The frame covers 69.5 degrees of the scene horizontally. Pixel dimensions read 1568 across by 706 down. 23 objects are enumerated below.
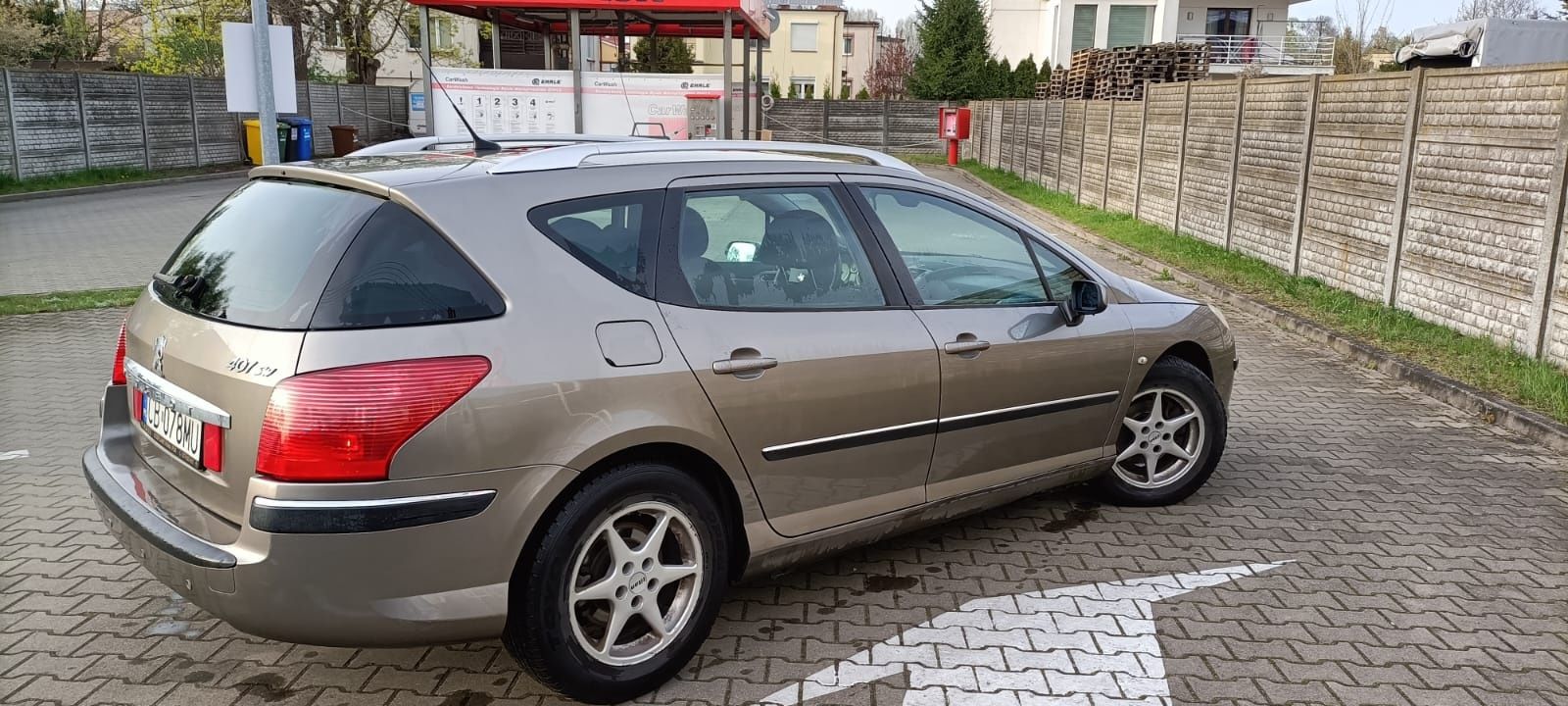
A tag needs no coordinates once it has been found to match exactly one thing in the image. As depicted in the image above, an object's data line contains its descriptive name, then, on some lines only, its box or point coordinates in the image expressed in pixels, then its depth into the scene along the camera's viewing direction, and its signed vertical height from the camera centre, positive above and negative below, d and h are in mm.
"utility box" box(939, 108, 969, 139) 34719 +149
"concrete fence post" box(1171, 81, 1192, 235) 15164 -289
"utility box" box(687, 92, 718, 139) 19422 +135
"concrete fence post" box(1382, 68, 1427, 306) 9312 -405
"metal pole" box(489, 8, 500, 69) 22238 +1616
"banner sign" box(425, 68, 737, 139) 19422 +356
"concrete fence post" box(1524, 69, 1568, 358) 7395 -703
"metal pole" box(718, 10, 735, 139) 19328 +306
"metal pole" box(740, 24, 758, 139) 21500 +794
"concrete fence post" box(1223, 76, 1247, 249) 13188 -69
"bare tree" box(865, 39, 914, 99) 74562 +3485
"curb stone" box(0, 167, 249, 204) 19130 -1440
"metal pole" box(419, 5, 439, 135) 15320 +400
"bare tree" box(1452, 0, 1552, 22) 46250 +5420
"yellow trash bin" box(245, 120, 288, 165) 24538 -436
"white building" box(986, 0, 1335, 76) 48469 +4652
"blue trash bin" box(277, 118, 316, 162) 27125 -557
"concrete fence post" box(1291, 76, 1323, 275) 11242 -365
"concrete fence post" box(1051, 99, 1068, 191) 22219 -31
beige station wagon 2859 -772
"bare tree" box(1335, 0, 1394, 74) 37719 +3142
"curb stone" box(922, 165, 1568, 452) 6551 -1624
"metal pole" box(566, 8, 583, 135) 19188 +830
